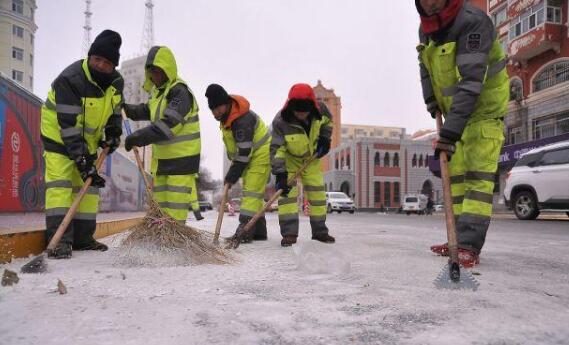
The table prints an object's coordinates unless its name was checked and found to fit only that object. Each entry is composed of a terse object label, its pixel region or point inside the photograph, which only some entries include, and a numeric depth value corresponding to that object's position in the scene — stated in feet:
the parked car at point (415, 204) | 95.96
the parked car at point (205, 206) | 154.61
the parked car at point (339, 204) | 85.51
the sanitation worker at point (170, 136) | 12.44
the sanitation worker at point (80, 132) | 11.27
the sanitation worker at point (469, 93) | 9.06
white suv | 32.78
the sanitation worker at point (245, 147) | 15.25
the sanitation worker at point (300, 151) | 14.40
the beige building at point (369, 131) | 310.78
